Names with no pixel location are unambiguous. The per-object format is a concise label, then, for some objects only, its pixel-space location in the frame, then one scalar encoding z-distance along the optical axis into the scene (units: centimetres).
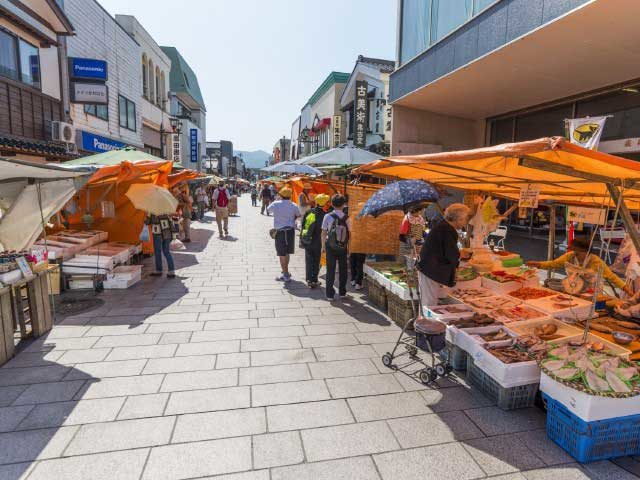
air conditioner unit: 1252
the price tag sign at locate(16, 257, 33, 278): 518
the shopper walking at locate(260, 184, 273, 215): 2703
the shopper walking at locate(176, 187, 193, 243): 1406
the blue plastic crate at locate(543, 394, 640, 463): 307
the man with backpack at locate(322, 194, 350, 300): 721
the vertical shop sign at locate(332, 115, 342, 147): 3253
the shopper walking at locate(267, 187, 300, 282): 851
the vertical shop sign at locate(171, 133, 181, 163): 3411
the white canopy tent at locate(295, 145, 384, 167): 1028
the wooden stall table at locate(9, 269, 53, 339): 516
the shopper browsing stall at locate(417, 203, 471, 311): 493
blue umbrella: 584
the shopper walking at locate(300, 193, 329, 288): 787
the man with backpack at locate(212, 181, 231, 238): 1520
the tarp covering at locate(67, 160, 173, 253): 971
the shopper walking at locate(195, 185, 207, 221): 2306
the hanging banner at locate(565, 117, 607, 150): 887
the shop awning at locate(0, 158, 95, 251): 556
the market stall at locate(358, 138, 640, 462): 311
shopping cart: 427
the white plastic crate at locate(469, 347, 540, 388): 376
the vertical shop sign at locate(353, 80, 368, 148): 2227
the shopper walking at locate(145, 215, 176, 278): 871
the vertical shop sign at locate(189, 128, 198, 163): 3721
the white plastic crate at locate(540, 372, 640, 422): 300
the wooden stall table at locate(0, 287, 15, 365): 464
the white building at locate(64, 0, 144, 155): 1458
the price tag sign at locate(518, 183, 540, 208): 580
